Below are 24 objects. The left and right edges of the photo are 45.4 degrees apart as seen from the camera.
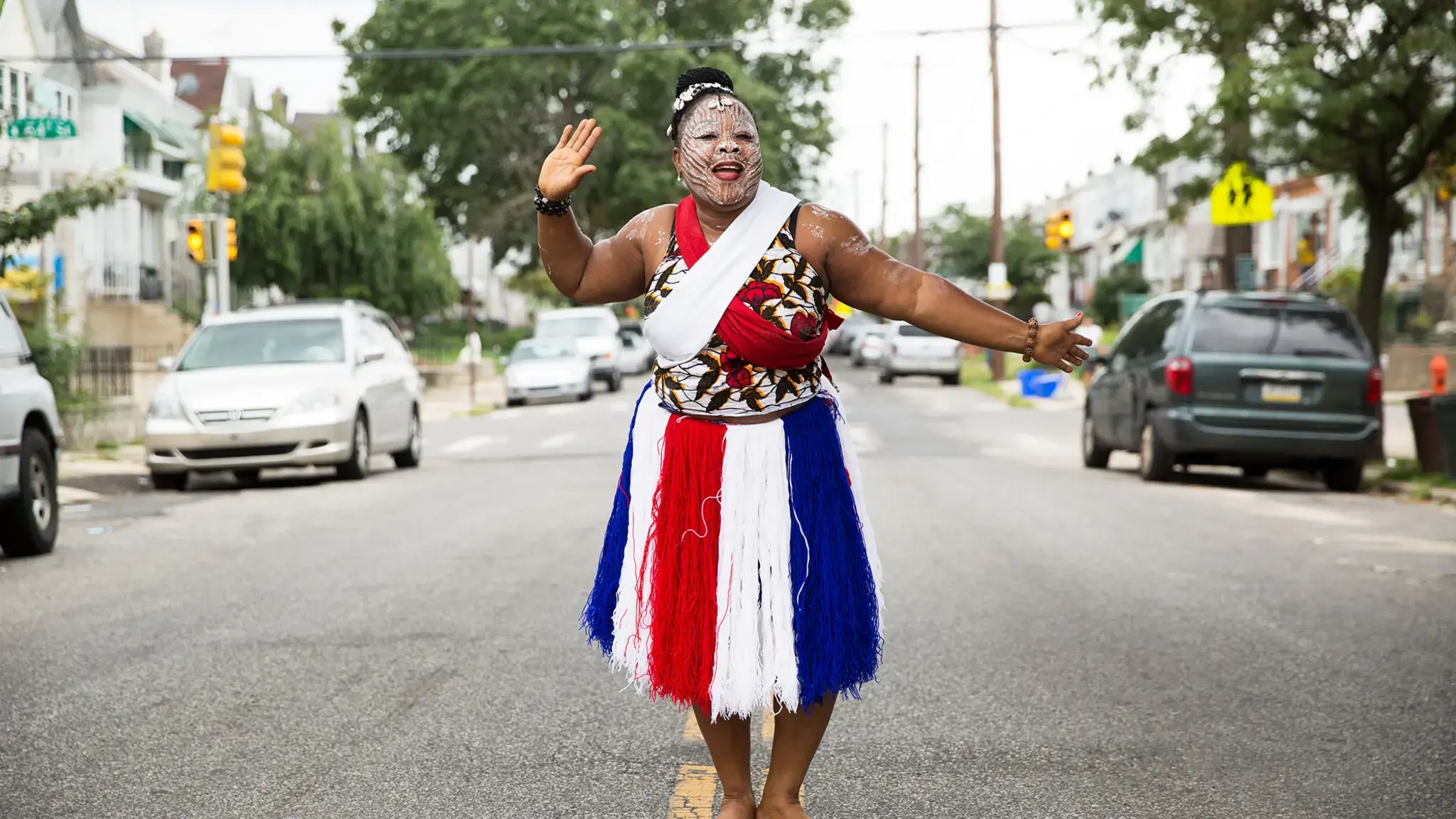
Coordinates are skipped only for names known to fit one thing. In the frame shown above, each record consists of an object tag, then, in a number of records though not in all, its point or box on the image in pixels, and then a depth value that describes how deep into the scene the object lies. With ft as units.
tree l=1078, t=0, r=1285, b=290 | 52.29
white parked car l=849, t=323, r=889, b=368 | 166.40
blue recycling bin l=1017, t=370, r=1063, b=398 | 106.32
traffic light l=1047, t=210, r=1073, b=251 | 106.52
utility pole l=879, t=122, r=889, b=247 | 233.35
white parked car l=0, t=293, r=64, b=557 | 33.24
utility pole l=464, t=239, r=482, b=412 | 99.76
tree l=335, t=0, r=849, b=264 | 154.10
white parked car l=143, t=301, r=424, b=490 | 48.98
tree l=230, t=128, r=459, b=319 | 127.13
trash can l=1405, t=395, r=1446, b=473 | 50.24
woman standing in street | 13.06
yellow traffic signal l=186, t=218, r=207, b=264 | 73.82
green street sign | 60.49
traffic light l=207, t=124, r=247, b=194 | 67.10
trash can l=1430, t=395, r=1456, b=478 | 48.47
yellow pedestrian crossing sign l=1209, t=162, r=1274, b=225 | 57.16
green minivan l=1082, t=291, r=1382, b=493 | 47.70
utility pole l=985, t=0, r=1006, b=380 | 123.24
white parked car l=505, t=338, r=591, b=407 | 109.31
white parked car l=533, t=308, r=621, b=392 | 124.16
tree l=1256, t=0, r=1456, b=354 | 51.98
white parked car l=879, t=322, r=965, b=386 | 130.82
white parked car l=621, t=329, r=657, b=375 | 151.23
